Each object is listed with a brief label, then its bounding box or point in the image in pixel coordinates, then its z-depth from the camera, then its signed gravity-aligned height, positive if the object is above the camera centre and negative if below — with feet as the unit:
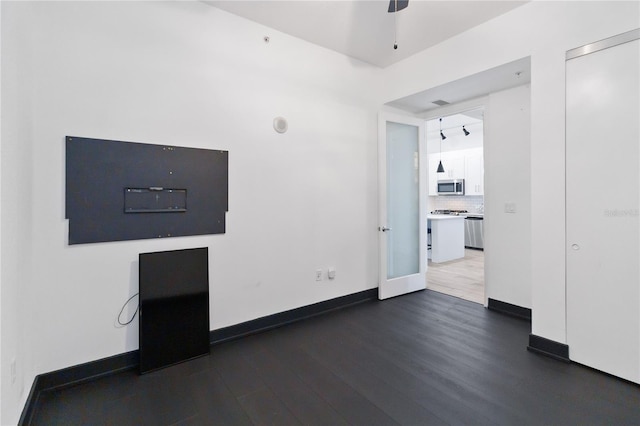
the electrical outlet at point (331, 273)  11.74 -2.45
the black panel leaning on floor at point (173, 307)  7.68 -2.60
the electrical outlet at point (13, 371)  5.01 -2.74
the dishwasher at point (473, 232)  24.44 -1.76
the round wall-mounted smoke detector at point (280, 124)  10.18 +3.05
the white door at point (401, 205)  12.99 +0.31
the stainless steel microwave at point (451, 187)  26.73 +2.29
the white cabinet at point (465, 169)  25.77 +3.88
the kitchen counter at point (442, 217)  20.19 -0.40
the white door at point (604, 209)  7.02 +0.05
